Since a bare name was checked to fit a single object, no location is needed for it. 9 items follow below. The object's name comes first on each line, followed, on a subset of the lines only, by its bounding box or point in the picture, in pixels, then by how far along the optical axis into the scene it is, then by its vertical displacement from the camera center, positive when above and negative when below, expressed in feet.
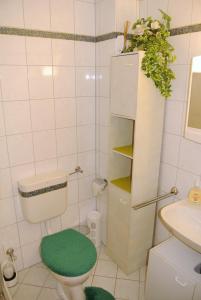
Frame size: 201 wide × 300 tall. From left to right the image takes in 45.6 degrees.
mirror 4.73 -0.35
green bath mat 5.96 -5.09
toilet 5.12 -3.65
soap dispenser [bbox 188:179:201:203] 5.17 -2.25
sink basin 4.57 -2.59
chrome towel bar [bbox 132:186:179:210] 5.55 -2.62
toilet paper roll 7.03 -2.83
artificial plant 4.98 +0.79
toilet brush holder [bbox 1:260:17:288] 6.21 -4.80
